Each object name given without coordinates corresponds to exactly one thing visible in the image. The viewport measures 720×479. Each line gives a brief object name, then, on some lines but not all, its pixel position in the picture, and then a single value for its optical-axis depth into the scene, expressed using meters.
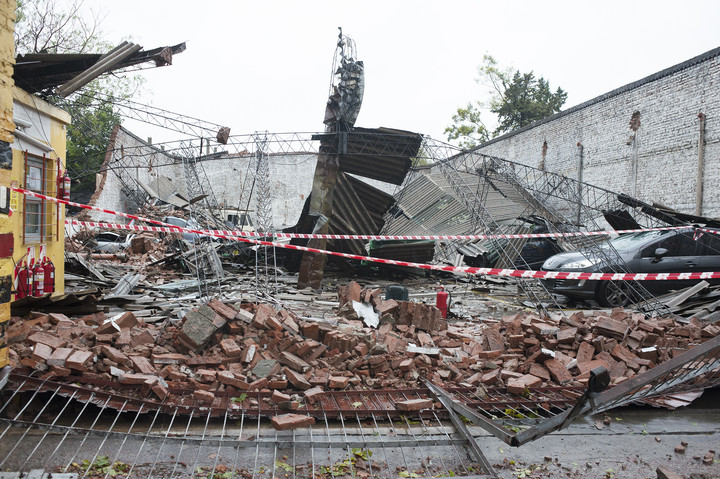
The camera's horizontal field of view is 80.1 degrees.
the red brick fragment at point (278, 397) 3.85
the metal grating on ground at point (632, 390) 2.45
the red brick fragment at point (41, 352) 3.95
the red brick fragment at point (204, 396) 3.87
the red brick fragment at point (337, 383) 4.24
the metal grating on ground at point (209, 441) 3.01
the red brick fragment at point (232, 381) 4.10
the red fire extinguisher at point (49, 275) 7.21
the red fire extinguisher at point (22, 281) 6.64
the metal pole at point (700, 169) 13.22
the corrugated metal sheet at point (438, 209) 14.56
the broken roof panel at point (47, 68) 6.04
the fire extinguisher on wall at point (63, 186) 7.52
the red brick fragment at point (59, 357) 3.94
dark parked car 8.96
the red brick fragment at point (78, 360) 3.94
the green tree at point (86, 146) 28.20
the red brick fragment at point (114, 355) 4.20
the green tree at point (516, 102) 39.16
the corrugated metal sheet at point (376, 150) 11.52
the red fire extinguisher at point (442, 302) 7.67
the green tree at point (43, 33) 22.23
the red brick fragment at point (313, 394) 3.95
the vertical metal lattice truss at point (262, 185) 10.60
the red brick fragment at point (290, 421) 3.49
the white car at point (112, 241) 17.81
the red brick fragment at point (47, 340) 4.29
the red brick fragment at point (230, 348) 4.63
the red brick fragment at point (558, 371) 4.65
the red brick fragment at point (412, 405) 3.84
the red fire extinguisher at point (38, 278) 6.95
